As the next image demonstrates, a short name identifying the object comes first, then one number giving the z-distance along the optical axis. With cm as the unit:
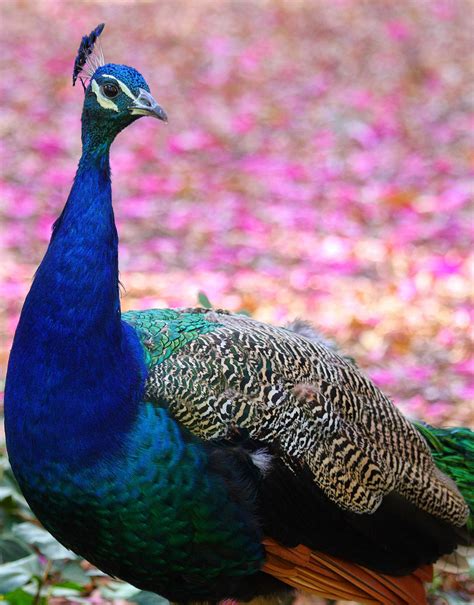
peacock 541
